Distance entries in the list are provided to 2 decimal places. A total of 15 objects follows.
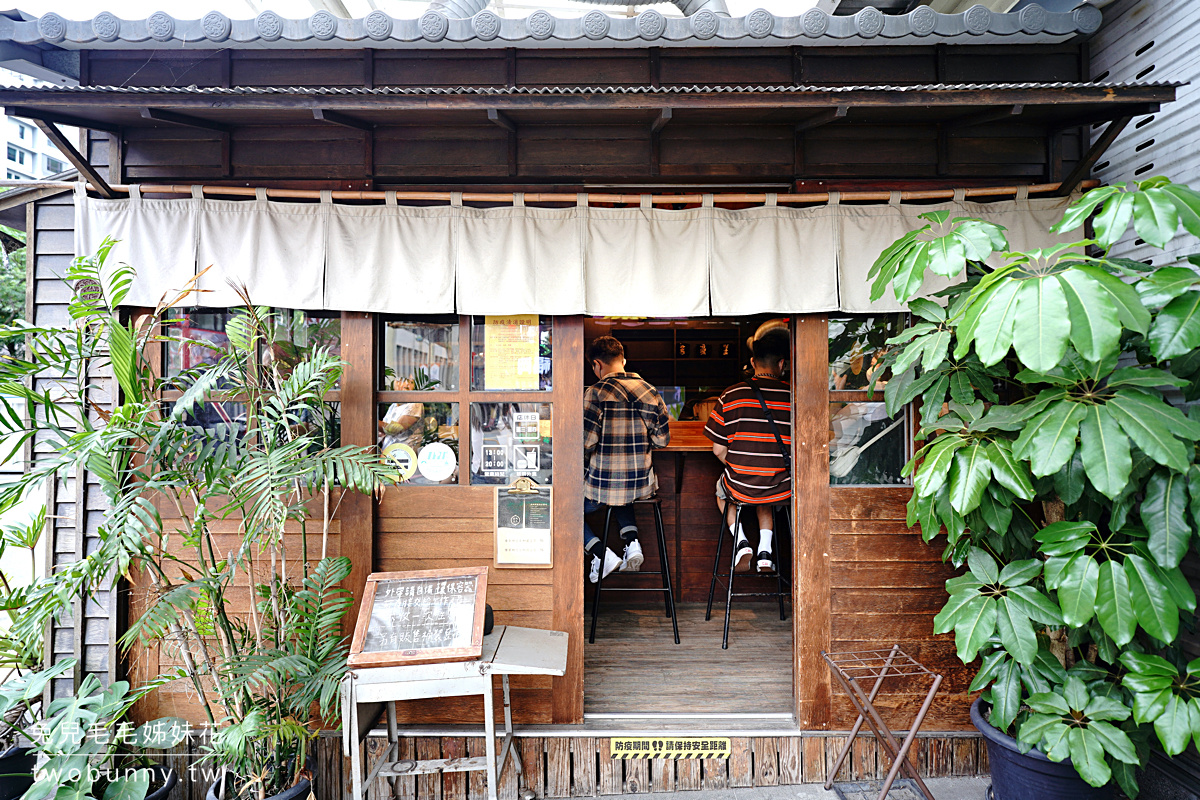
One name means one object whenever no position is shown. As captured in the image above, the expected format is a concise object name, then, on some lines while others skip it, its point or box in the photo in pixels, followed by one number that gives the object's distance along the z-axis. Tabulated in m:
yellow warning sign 3.37
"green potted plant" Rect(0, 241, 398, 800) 2.61
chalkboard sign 2.82
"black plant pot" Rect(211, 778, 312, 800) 2.85
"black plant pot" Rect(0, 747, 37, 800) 3.01
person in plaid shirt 4.54
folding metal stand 2.98
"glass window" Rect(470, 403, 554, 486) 3.51
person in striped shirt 4.51
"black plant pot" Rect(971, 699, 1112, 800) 2.61
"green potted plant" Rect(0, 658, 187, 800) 2.67
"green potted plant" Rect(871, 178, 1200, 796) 2.22
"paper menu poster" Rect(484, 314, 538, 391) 3.51
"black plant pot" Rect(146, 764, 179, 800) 3.12
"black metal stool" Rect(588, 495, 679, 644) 4.54
